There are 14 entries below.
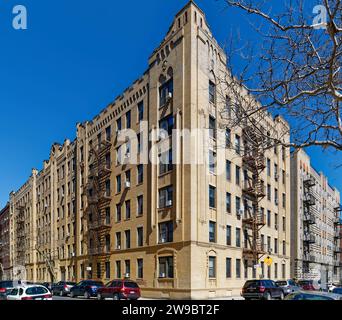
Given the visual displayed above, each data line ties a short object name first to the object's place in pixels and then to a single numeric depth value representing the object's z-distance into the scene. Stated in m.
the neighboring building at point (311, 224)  55.72
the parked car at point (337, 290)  24.94
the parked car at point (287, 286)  31.70
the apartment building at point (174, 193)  28.95
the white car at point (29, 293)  18.36
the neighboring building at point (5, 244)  87.44
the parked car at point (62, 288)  35.01
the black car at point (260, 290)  25.19
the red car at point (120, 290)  25.19
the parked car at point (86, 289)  29.53
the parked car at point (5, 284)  26.36
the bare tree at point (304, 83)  8.22
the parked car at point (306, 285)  41.30
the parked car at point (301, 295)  11.01
